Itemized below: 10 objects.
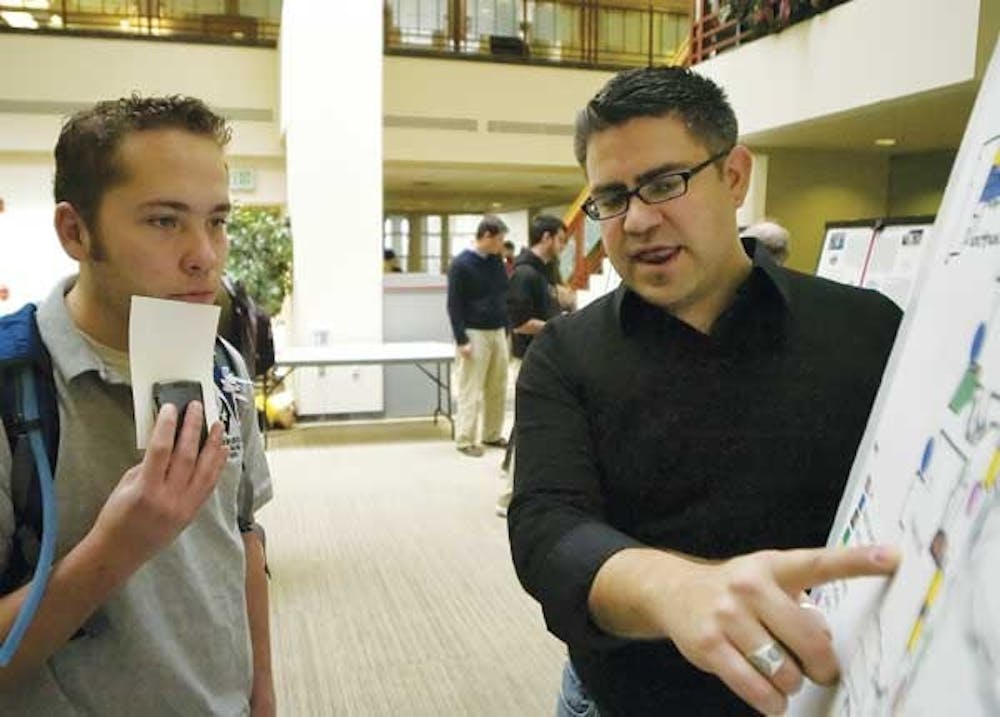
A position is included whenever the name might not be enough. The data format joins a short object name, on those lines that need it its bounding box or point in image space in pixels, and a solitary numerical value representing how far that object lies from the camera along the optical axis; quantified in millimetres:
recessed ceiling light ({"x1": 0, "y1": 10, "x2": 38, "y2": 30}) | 8570
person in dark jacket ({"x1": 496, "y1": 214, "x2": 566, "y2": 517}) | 4930
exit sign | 9380
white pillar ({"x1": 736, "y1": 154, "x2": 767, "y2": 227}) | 7332
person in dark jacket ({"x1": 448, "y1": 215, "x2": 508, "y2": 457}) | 5508
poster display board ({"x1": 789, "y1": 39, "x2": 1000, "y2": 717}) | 332
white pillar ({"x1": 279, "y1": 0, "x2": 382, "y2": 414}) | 6586
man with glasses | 959
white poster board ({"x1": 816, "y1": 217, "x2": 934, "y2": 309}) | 2576
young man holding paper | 859
